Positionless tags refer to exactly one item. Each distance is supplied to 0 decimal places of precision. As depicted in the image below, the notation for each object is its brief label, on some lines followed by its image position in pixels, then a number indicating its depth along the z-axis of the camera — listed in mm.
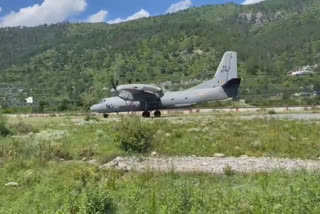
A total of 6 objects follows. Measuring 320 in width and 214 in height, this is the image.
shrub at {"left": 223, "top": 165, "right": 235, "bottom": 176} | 11977
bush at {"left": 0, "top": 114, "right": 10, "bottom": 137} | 24233
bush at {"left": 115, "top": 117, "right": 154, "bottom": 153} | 17641
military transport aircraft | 40125
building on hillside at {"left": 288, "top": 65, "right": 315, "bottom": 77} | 115506
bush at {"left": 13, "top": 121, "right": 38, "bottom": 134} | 25645
